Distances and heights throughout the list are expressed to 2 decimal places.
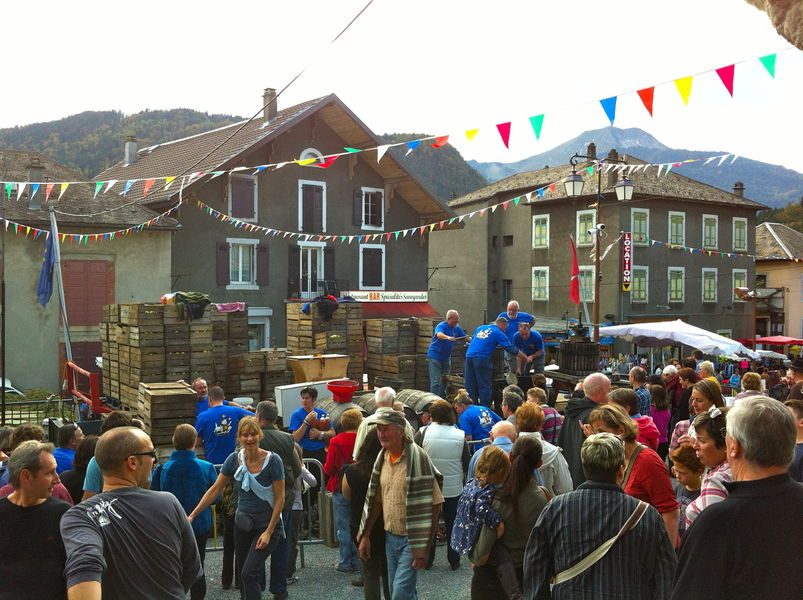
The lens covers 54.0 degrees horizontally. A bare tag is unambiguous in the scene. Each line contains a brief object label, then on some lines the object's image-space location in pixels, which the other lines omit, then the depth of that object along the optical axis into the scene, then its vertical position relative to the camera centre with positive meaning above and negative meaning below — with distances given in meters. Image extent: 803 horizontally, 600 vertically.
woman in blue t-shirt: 6.17 -1.56
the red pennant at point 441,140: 12.35 +2.59
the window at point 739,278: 45.84 +1.33
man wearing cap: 5.58 -1.45
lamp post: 18.02 +2.66
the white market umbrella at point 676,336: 20.08 -0.93
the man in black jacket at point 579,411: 6.84 -0.96
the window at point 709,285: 44.81 +0.91
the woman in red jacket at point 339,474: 7.38 -1.66
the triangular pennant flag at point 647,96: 9.81 +2.56
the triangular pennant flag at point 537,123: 11.30 +2.57
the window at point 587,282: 41.53 +1.03
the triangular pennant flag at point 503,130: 11.66 +2.54
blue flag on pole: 17.67 +0.64
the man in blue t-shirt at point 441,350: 14.76 -0.91
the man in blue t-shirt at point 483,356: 12.90 -0.90
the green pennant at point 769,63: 8.67 +2.63
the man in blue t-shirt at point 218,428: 8.79 -1.40
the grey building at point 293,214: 29.16 +3.56
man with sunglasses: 3.38 -1.02
